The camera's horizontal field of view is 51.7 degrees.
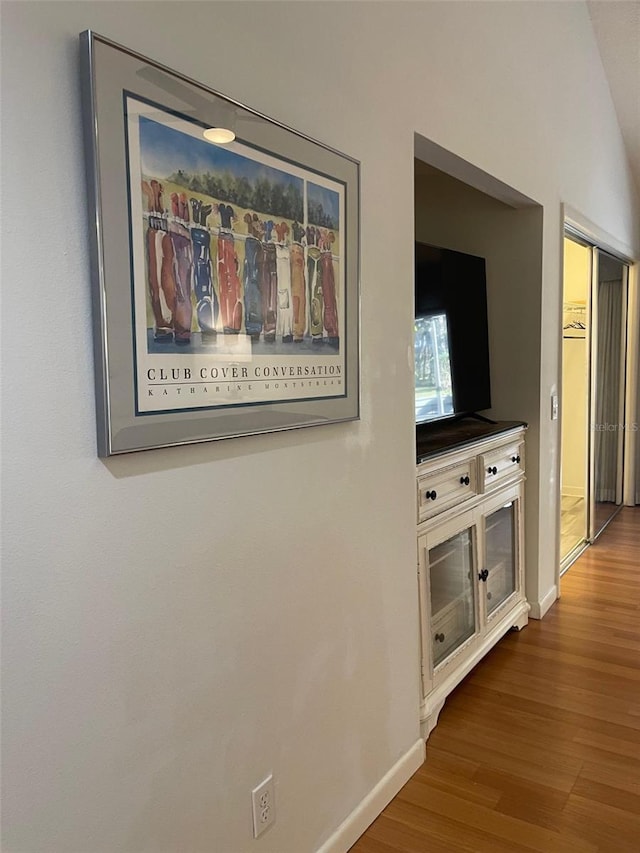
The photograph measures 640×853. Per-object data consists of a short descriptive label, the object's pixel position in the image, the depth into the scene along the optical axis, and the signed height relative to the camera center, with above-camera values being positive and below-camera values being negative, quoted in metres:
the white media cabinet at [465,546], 2.31 -0.72
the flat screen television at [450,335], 2.67 +0.15
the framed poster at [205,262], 1.11 +0.22
